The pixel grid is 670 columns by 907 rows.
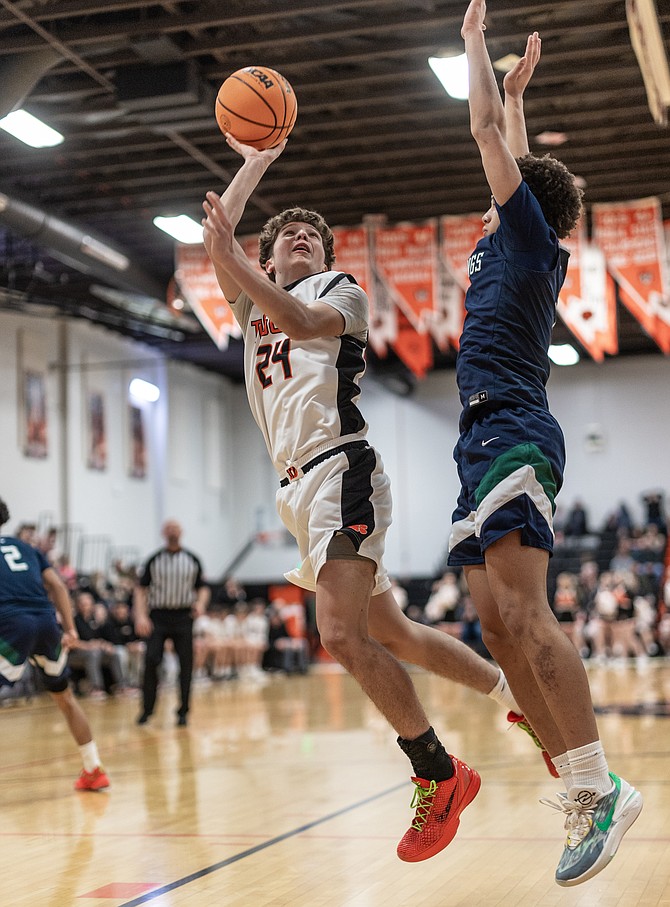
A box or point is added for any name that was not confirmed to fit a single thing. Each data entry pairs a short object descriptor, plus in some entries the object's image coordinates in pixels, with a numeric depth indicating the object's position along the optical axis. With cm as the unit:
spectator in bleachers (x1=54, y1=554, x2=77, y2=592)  1581
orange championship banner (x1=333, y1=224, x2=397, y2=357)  1409
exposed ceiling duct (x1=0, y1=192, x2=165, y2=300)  1343
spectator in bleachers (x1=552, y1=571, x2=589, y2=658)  1908
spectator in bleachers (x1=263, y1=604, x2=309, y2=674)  2028
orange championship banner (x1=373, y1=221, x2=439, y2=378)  1378
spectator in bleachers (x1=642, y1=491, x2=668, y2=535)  2536
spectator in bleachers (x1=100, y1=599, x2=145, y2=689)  1581
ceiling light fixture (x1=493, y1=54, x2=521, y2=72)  1043
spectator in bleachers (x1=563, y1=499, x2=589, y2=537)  2573
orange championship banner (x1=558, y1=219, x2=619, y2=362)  1341
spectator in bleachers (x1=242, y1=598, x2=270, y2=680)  1942
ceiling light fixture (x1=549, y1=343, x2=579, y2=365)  2243
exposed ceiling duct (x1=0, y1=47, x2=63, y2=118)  1010
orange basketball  394
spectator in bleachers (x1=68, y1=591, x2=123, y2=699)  1533
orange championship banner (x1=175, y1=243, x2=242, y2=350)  1361
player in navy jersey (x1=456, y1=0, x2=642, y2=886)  311
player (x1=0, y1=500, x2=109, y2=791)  584
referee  1059
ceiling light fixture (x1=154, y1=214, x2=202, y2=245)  1386
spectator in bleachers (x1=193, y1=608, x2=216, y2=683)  1847
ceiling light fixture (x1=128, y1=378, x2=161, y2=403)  2278
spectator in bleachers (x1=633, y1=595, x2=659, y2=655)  2019
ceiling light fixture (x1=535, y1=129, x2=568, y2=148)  1253
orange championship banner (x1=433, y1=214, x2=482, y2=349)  1372
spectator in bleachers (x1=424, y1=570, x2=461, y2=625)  2123
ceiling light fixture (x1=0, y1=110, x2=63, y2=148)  1109
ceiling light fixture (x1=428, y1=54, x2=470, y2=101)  1014
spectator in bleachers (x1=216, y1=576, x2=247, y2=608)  2238
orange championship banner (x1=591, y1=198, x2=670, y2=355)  1309
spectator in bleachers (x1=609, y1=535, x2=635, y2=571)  2270
